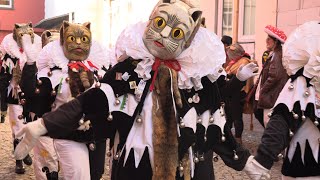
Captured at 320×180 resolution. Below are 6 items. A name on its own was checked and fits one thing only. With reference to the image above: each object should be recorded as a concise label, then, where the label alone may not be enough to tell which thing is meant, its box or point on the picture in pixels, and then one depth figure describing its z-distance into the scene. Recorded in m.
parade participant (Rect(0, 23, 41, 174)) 6.61
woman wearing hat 6.70
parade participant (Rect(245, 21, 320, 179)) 3.11
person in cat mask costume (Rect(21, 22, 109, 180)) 4.61
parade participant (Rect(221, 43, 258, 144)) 7.37
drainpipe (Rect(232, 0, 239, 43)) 11.12
